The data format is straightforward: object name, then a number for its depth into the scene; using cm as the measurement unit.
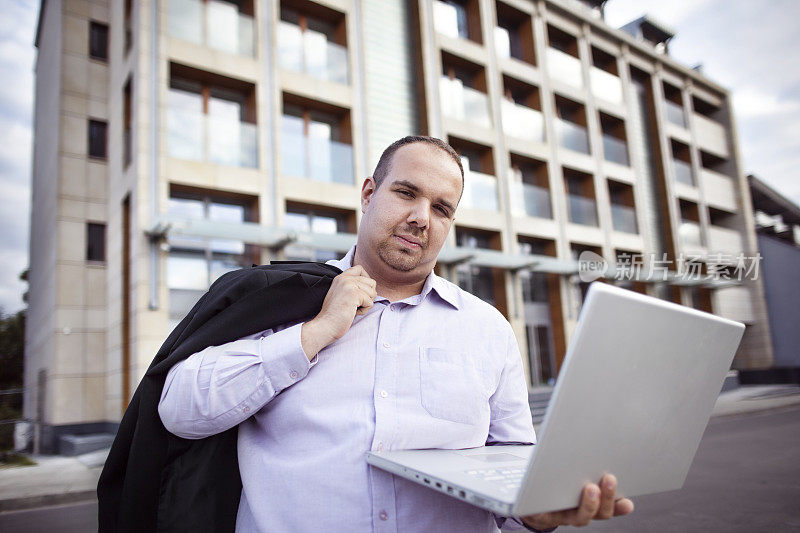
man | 154
